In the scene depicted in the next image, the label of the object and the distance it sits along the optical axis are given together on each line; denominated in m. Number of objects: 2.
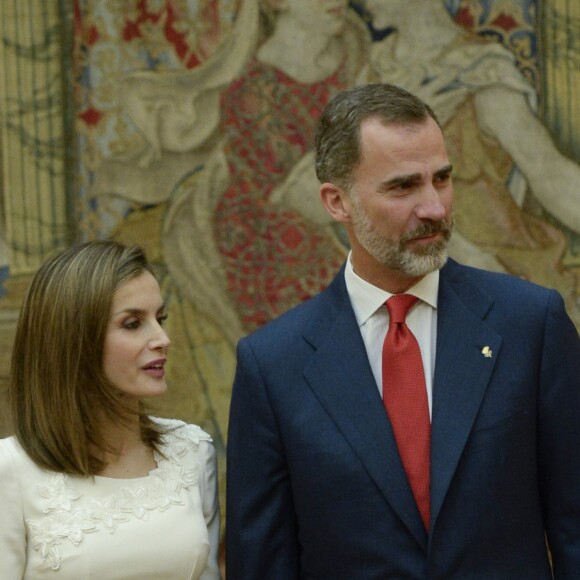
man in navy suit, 6.37
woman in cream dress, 6.68
